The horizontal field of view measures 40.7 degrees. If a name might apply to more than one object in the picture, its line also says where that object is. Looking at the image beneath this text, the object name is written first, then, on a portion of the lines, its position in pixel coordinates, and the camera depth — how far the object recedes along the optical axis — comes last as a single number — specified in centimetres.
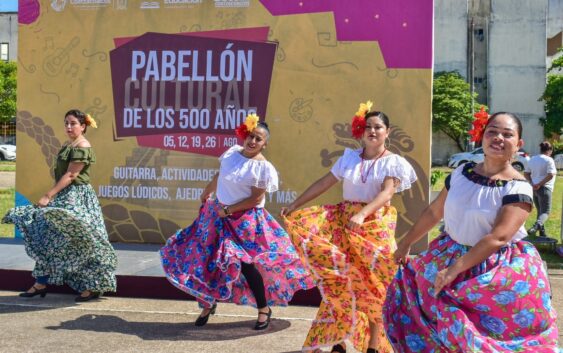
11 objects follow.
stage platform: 767
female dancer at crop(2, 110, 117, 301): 717
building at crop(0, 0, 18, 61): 5697
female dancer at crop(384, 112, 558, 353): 371
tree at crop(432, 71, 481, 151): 5341
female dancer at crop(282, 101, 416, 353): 516
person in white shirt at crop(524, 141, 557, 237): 1260
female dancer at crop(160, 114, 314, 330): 634
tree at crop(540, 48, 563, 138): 4772
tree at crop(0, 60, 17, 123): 4412
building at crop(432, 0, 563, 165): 5503
